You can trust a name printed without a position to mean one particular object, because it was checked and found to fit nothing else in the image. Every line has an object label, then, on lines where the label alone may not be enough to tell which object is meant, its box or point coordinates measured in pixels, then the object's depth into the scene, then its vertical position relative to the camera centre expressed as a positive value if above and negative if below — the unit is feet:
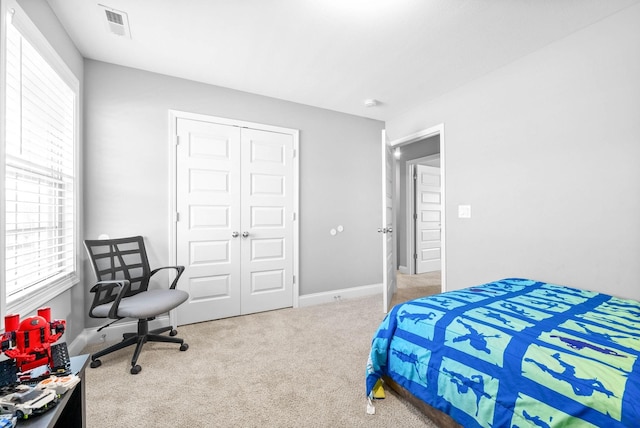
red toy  3.29 -1.42
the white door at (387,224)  10.88 -0.34
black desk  3.77 -2.47
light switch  9.95 +0.16
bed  3.36 -1.96
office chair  7.10 -2.12
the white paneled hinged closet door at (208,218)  9.87 -0.04
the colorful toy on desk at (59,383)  3.19 -1.86
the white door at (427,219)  18.61 -0.21
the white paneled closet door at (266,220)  10.91 -0.14
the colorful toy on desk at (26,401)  2.81 -1.84
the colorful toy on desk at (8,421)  2.59 -1.84
